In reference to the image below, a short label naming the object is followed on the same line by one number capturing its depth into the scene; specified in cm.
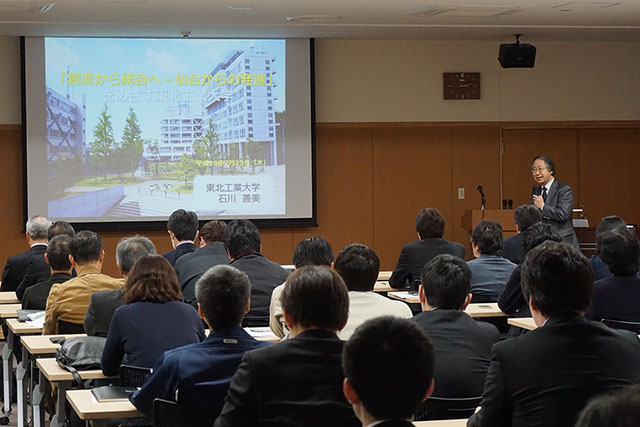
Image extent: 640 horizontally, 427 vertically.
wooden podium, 1061
